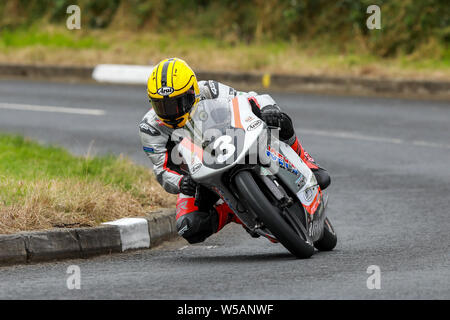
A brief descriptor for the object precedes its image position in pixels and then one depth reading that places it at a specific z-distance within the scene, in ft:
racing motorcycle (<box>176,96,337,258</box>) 43.55
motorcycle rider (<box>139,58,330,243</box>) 46.06
